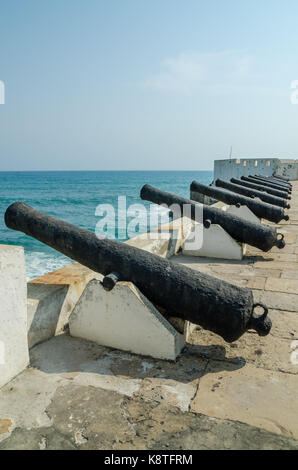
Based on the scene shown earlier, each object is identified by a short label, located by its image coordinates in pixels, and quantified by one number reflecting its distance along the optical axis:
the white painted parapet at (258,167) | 32.44
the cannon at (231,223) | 5.49
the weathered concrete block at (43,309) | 2.90
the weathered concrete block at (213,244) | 5.82
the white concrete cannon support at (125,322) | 2.74
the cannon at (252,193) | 9.01
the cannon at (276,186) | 14.20
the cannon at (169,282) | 2.65
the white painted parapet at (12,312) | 2.35
